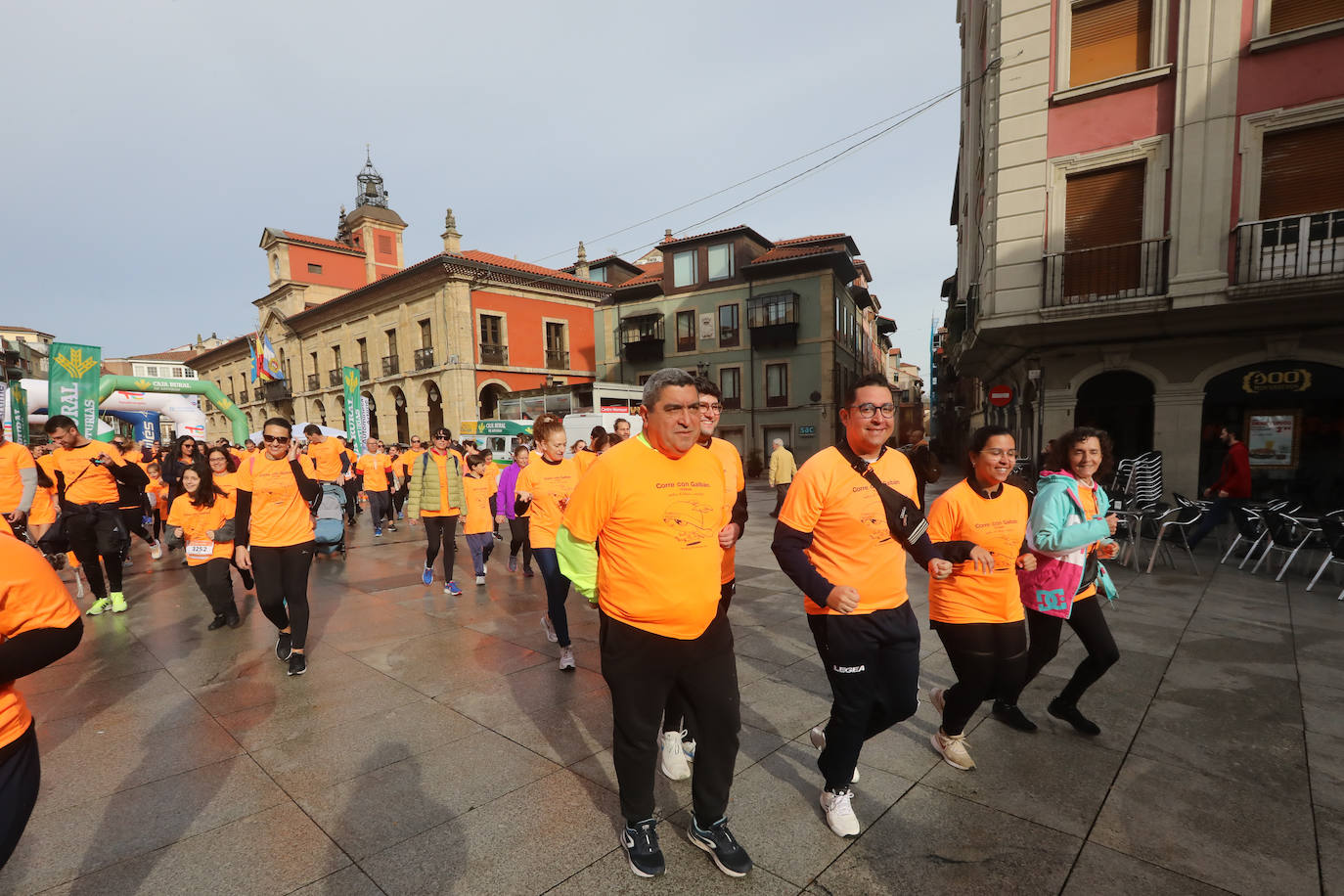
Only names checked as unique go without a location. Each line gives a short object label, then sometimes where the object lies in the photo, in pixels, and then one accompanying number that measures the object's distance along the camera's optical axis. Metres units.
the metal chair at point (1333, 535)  6.32
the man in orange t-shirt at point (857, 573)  2.58
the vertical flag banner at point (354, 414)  18.81
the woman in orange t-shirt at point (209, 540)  5.80
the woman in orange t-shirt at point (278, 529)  4.60
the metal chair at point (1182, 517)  7.61
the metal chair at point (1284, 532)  6.96
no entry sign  13.51
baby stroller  8.01
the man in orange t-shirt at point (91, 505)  6.30
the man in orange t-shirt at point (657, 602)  2.37
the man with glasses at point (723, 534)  3.19
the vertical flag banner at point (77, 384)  11.36
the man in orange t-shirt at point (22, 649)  1.55
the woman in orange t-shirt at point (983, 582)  2.94
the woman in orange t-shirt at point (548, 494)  4.77
